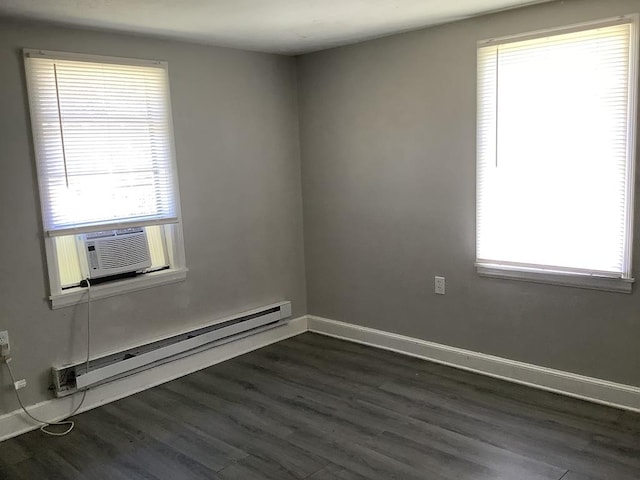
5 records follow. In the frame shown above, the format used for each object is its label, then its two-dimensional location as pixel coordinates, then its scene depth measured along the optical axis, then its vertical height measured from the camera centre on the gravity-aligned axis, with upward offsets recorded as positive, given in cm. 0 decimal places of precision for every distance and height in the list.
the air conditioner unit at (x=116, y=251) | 351 -44
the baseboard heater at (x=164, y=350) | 339 -112
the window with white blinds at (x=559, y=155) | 305 +3
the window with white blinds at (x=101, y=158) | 328 +14
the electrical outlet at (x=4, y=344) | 315 -86
